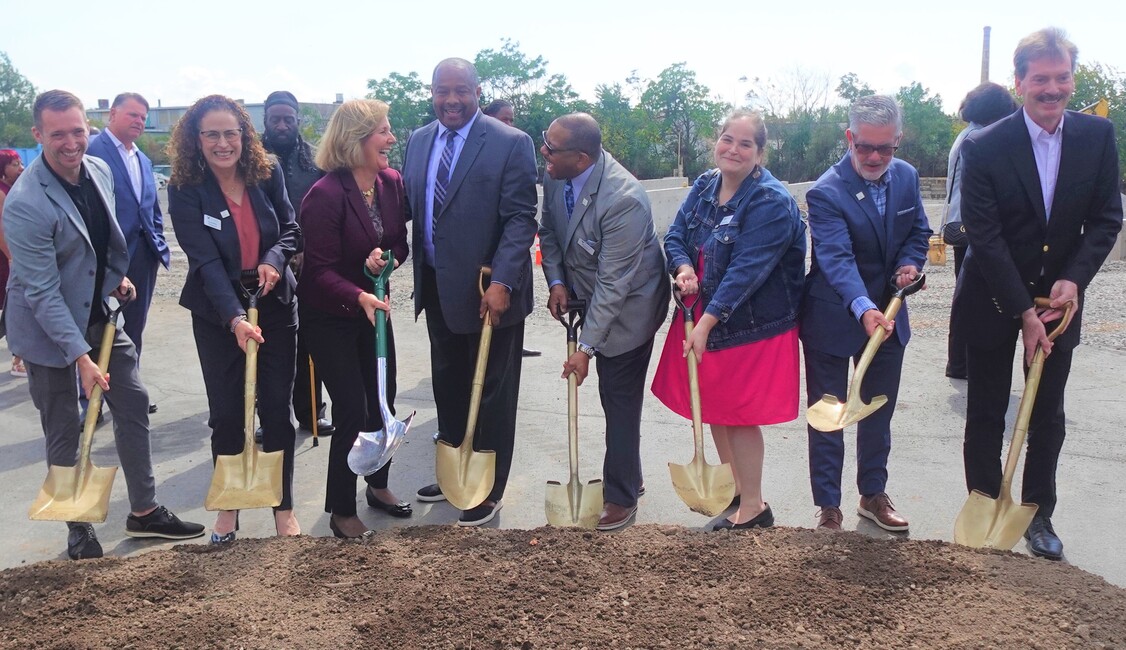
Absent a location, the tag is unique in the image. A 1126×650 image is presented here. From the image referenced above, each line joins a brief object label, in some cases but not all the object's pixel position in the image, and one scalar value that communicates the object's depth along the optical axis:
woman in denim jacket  3.53
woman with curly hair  3.56
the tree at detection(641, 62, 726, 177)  32.25
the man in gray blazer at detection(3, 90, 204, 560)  3.45
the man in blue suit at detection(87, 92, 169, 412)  5.06
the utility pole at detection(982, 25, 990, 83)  33.81
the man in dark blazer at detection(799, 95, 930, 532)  3.57
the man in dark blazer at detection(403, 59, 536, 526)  3.86
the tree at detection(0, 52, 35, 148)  48.16
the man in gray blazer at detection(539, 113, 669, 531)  3.68
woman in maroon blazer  3.67
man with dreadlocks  5.12
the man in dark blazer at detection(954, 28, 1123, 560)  3.35
